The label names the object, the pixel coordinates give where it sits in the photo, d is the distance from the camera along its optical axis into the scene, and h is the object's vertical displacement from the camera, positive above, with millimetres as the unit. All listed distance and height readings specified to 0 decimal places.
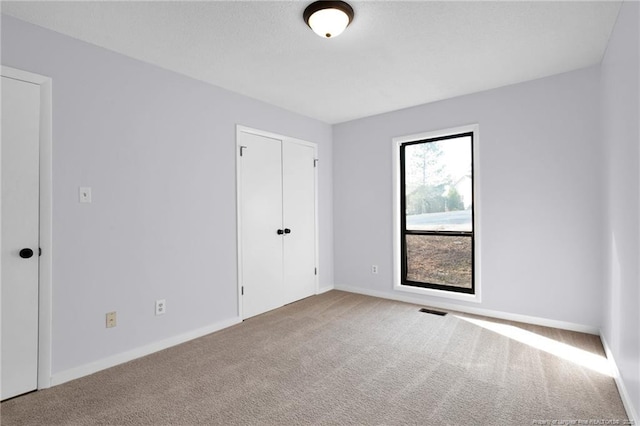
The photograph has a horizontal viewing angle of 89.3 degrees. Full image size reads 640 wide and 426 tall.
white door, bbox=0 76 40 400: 2109 -139
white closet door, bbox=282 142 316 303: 4199 -76
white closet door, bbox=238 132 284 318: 3664 -99
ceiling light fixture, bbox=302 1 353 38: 2031 +1288
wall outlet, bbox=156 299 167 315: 2883 -828
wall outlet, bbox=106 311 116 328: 2566 -835
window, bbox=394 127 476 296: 3875 +26
